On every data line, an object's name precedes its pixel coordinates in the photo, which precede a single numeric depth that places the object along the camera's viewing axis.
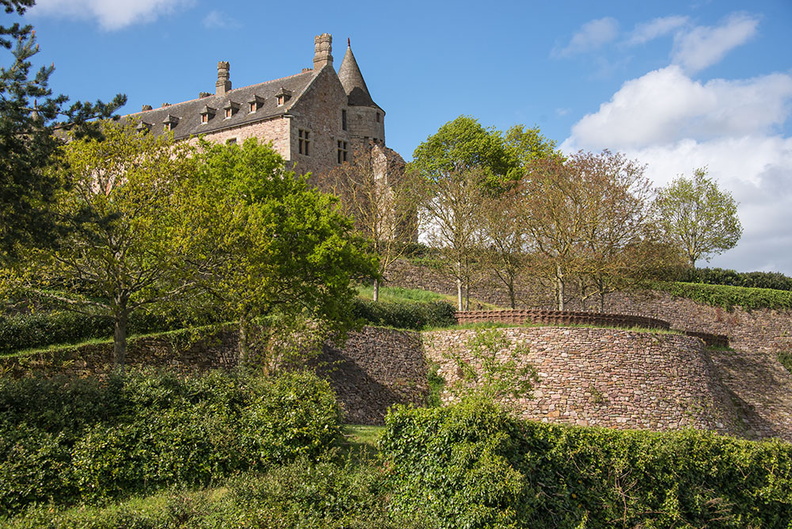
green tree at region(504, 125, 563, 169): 55.06
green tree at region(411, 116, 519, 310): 39.53
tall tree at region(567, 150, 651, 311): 36.50
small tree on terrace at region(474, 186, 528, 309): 39.09
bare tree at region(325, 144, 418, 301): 41.34
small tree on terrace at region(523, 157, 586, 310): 36.34
